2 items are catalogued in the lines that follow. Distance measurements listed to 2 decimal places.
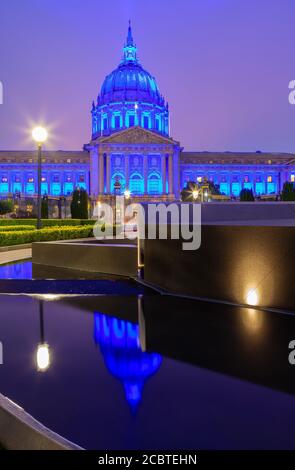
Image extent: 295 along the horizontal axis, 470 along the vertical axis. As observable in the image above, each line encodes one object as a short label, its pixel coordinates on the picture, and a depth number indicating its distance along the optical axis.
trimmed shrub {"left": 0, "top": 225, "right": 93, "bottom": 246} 17.26
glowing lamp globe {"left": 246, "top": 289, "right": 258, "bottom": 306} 6.34
